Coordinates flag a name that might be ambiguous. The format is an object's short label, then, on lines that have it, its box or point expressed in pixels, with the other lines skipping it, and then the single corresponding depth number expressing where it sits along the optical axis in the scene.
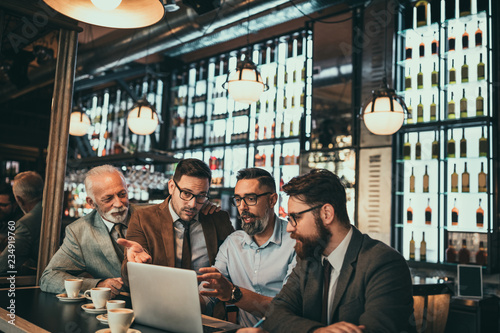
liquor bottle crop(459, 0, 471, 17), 4.68
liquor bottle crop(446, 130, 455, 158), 4.75
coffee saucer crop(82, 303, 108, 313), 1.78
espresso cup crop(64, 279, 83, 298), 2.01
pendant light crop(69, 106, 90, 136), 6.16
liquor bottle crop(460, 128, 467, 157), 4.69
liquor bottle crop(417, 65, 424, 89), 5.06
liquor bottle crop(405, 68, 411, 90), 5.10
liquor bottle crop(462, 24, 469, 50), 4.73
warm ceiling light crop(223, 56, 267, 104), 3.86
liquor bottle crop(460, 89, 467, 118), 4.70
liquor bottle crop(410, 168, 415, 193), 4.98
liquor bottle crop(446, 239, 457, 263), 4.57
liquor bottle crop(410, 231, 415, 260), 4.87
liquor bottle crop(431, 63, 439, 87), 4.93
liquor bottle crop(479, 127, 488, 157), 4.51
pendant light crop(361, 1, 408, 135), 3.91
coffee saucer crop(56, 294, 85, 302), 1.99
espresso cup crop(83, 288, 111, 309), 1.83
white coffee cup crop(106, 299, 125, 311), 1.67
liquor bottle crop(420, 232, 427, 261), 4.79
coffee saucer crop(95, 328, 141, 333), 1.49
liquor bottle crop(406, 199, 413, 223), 5.00
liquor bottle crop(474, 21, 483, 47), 4.64
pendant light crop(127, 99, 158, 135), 5.07
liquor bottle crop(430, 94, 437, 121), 4.88
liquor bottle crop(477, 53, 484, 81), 4.57
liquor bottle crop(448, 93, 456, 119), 4.74
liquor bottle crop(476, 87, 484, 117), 4.59
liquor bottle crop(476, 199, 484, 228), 4.52
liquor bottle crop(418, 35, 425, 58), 5.07
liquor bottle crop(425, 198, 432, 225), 4.84
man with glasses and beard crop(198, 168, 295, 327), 2.36
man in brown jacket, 2.38
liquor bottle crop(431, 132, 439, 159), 4.80
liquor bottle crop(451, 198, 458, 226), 4.67
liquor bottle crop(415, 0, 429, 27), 5.02
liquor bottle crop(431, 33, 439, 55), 4.96
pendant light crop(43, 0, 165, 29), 1.87
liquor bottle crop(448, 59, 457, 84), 4.79
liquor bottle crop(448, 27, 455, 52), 4.84
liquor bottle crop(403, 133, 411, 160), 5.03
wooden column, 2.85
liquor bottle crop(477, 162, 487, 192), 4.52
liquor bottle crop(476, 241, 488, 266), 4.38
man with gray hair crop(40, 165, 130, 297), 2.47
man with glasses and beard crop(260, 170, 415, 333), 1.57
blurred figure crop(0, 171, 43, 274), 2.81
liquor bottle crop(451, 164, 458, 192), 4.69
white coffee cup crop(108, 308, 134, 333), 1.46
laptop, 1.53
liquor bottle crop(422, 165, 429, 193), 4.88
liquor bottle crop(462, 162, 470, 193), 4.61
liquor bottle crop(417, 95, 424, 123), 4.98
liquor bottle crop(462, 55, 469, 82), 4.72
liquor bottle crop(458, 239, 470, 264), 4.50
